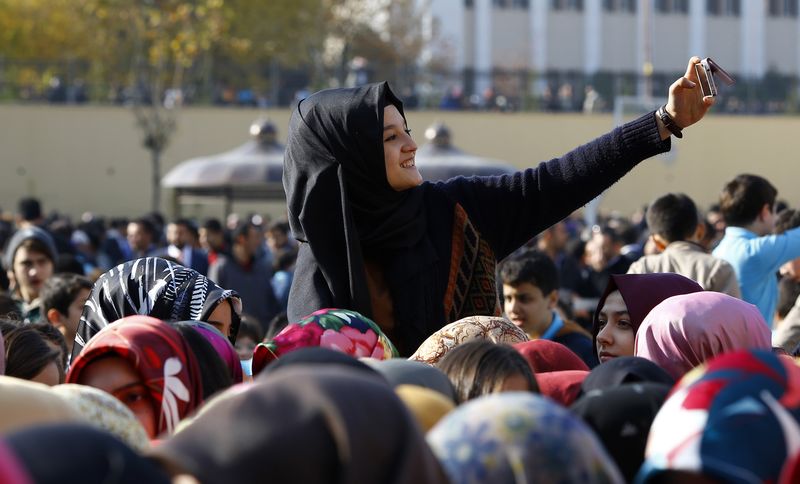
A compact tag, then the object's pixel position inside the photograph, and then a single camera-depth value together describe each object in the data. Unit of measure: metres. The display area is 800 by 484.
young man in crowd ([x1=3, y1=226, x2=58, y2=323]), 8.46
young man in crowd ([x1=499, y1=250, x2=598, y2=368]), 7.19
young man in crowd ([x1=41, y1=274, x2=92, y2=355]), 7.02
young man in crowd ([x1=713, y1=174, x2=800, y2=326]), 6.82
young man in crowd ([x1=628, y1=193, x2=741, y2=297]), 6.44
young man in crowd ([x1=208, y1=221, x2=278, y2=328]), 12.08
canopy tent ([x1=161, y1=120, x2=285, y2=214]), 18.33
